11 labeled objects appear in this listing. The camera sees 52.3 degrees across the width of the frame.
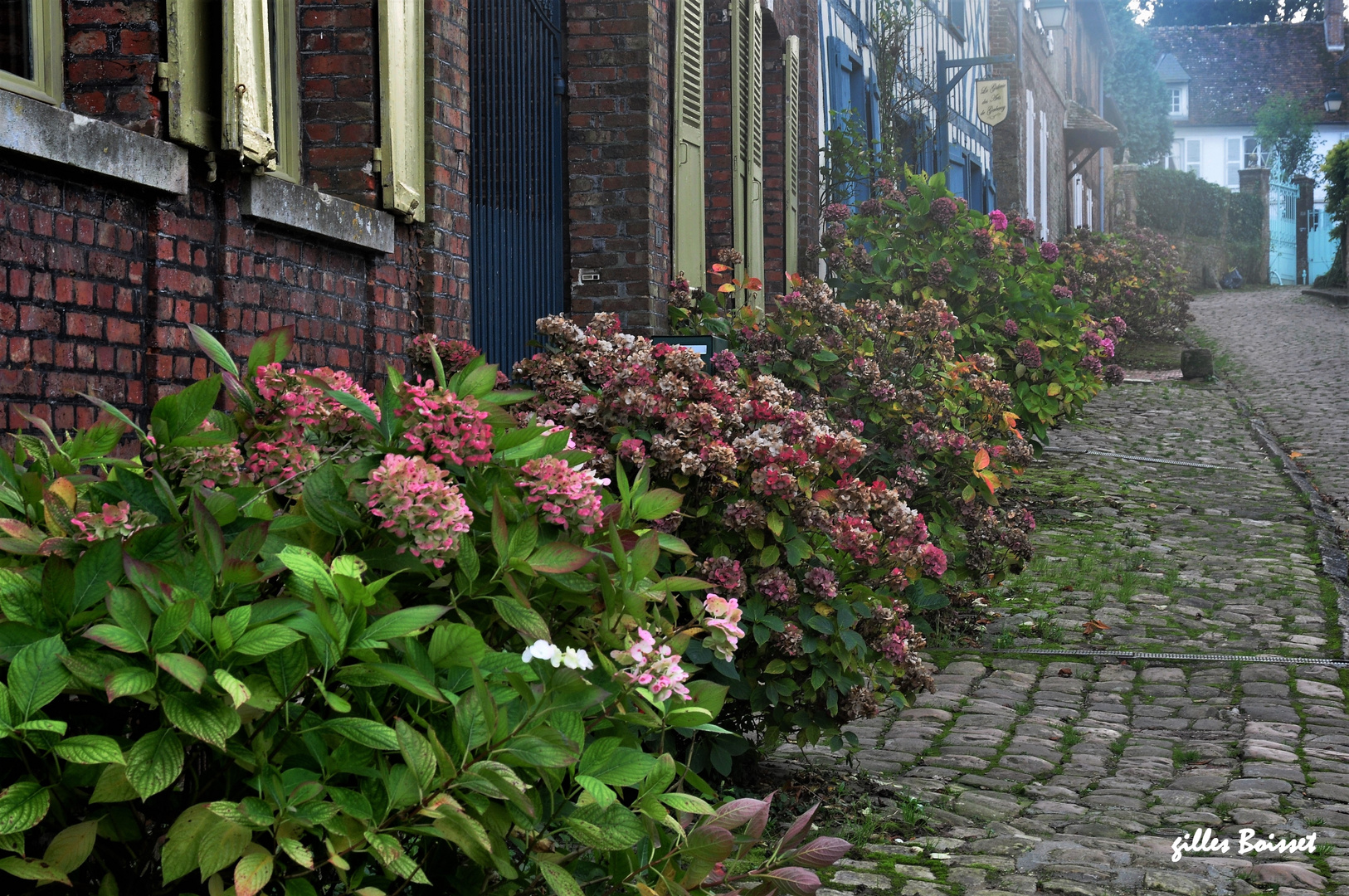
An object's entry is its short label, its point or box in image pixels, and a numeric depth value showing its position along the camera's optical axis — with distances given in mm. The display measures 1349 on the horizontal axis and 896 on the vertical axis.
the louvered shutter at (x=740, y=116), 8977
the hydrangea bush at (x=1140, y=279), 18903
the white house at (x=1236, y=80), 53156
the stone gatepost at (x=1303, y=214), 43281
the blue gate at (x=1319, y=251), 46856
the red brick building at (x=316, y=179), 3324
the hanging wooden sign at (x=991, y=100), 18234
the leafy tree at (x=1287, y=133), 48219
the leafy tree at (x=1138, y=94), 42562
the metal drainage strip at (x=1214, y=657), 6289
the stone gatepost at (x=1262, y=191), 40031
